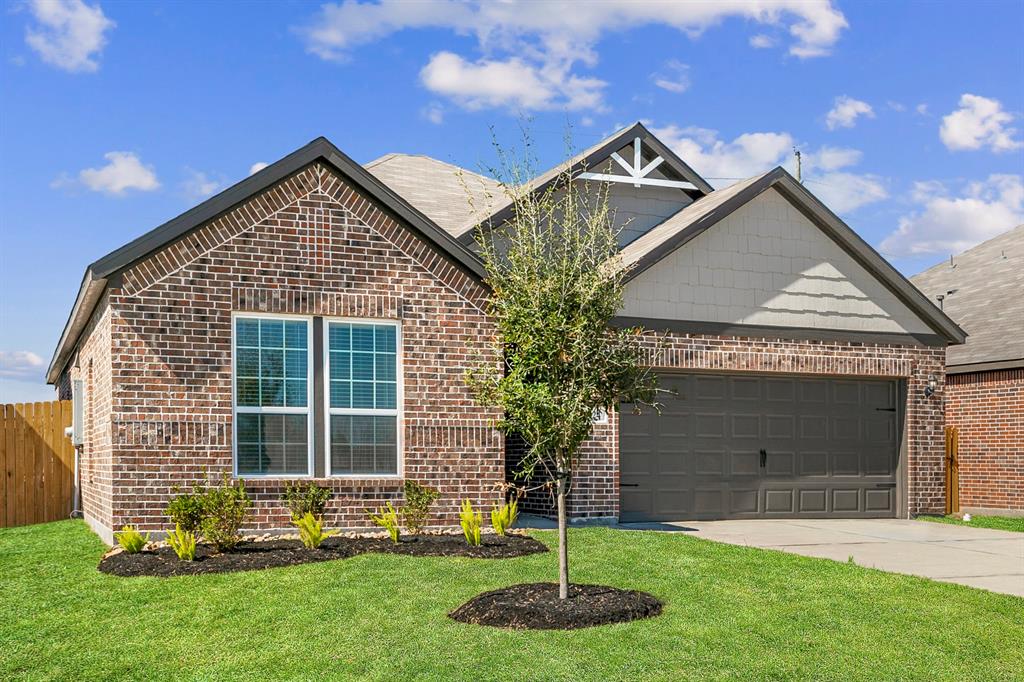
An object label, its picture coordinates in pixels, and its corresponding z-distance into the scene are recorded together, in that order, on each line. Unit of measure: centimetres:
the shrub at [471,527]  1200
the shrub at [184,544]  1117
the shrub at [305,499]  1269
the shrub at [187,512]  1158
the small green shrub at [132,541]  1152
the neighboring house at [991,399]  2022
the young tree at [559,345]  900
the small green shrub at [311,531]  1174
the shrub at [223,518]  1152
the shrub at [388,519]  1230
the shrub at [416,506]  1290
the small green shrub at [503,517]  1266
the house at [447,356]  1248
